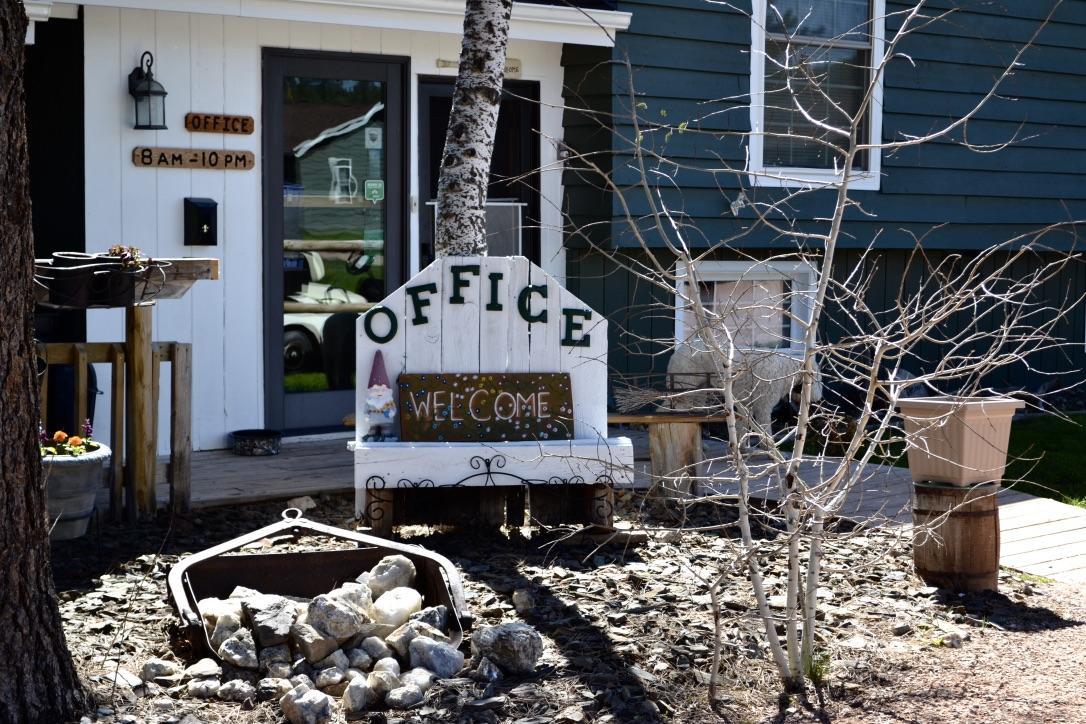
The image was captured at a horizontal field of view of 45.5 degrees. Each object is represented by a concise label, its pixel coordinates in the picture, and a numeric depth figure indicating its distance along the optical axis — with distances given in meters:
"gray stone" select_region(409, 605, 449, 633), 4.18
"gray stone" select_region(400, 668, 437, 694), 3.81
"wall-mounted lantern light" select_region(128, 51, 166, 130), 7.36
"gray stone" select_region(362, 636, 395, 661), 4.03
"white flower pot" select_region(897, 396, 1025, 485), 5.04
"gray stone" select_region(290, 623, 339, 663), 3.93
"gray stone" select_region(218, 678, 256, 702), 3.78
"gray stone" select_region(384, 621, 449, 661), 4.04
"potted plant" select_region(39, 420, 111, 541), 5.36
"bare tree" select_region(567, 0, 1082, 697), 3.85
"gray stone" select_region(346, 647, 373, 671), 3.98
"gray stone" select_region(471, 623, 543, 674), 3.96
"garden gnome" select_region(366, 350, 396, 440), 5.77
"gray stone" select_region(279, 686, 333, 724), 3.58
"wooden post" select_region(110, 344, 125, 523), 5.92
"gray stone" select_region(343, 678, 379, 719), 3.69
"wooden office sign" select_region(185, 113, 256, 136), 7.64
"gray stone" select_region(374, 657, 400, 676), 3.90
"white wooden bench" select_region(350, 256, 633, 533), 5.62
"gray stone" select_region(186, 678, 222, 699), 3.78
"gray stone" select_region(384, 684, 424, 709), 3.71
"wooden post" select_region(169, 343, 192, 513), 6.09
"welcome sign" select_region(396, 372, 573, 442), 5.80
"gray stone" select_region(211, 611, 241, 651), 4.07
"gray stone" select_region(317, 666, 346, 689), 3.85
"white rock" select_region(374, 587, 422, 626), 4.21
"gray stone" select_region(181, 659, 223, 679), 3.88
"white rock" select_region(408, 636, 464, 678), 3.93
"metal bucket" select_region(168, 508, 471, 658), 4.43
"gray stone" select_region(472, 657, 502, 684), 3.90
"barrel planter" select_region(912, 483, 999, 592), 5.09
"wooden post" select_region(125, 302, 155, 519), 5.96
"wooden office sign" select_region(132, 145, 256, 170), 7.50
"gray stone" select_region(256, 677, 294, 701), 3.81
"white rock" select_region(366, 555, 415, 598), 4.48
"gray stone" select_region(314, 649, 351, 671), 3.94
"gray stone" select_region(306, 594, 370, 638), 3.98
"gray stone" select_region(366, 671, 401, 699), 3.79
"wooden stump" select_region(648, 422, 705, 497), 6.49
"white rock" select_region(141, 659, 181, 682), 3.89
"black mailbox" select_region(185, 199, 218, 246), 7.59
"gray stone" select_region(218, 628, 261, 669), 3.95
